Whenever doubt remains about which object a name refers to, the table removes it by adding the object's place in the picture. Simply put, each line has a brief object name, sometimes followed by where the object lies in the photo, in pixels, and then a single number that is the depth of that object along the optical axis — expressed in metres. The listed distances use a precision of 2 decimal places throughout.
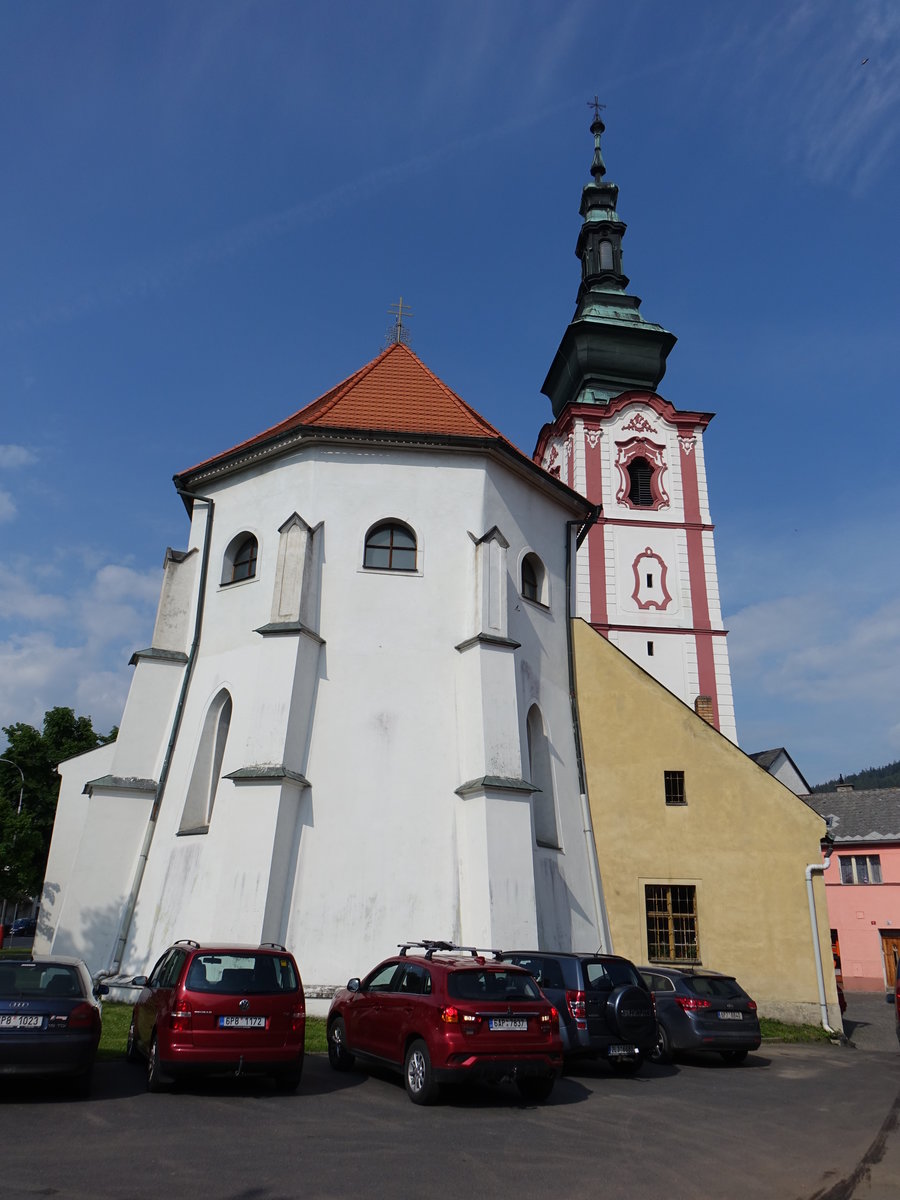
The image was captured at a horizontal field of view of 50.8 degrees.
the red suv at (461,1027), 8.88
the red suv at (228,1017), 9.02
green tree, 40.38
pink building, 38.53
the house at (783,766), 42.91
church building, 15.07
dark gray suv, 11.38
